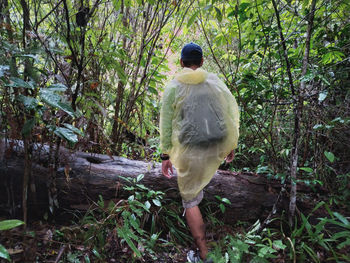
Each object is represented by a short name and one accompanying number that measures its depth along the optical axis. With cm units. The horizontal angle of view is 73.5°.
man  178
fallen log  188
